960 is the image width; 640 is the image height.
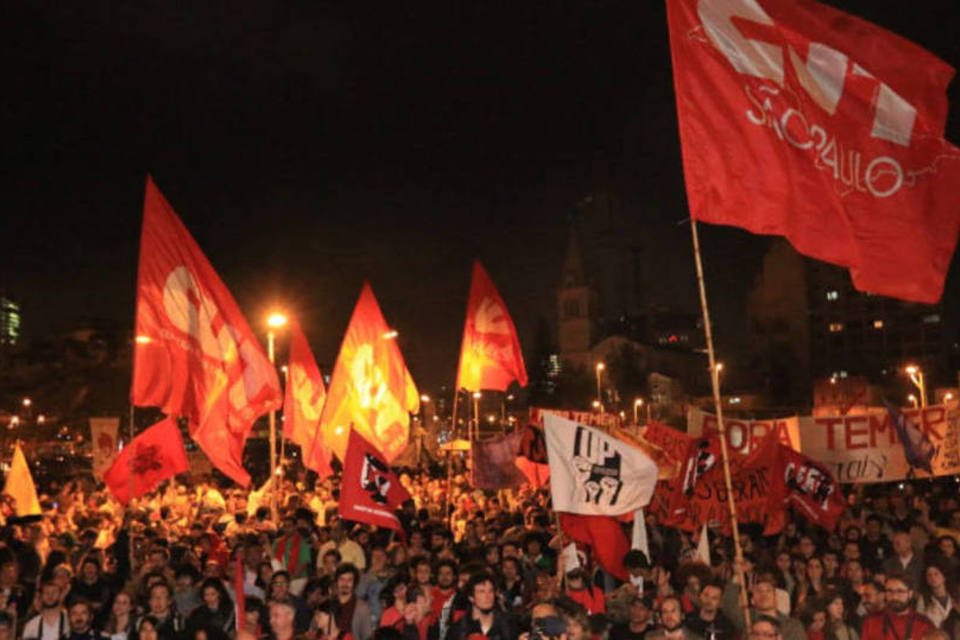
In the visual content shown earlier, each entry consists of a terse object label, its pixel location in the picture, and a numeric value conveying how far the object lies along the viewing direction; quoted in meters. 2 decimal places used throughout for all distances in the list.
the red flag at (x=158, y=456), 11.42
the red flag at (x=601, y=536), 9.60
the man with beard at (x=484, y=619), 6.75
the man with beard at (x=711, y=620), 7.03
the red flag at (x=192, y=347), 10.59
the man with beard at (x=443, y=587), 8.52
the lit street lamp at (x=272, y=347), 11.45
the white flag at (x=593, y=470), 8.10
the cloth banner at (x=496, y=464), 17.72
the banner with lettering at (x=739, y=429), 14.57
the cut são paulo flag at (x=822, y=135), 6.71
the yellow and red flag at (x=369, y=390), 15.20
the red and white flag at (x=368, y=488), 10.20
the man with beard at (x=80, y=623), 7.28
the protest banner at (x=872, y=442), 15.92
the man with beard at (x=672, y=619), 6.59
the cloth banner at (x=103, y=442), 19.78
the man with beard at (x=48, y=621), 7.73
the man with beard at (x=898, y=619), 6.90
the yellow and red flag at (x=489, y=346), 17.30
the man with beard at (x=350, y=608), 8.23
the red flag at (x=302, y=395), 16.84
